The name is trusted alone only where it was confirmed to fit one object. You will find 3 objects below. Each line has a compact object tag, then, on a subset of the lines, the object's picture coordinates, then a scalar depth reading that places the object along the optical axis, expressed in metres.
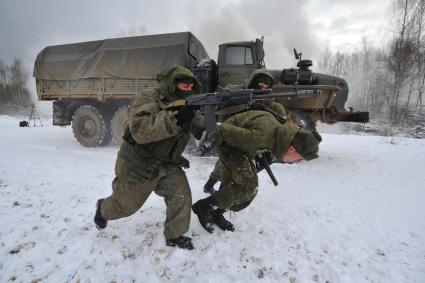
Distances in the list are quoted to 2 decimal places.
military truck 5.95
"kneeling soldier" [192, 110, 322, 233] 2.06
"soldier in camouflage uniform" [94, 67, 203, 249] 2.24
